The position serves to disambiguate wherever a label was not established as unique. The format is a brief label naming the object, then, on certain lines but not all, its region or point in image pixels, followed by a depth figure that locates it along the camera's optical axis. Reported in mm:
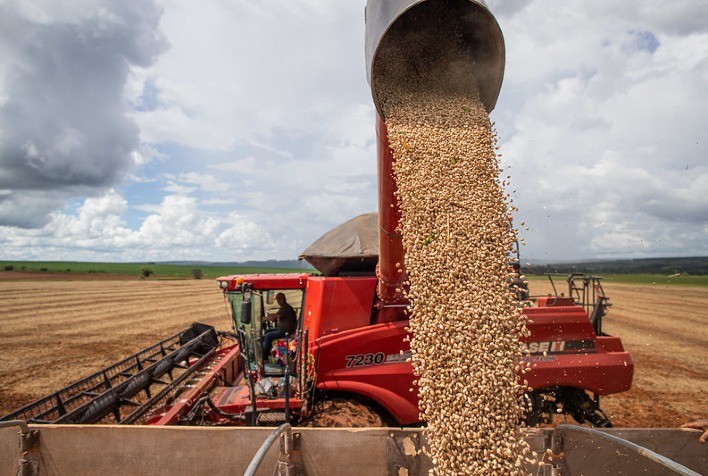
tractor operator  4410
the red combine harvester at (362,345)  3316
